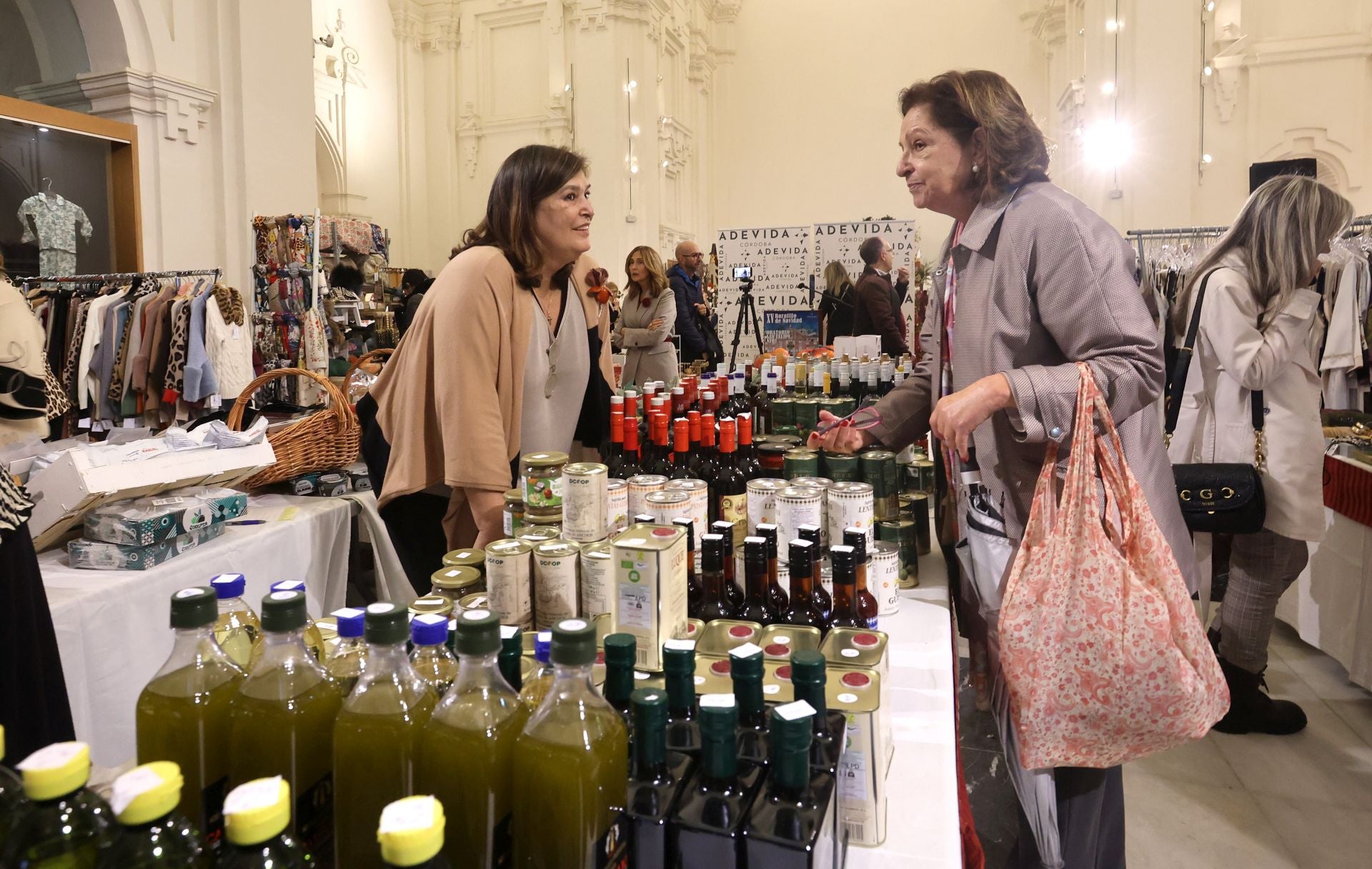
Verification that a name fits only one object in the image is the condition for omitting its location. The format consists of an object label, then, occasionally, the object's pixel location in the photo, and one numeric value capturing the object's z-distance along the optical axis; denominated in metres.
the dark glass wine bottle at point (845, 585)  1.40
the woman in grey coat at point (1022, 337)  1.63
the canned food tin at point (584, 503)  1.54
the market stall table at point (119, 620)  2.15
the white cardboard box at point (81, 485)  2.34
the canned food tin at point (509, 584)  1.36
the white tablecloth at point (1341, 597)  3.43
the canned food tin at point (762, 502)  1.74
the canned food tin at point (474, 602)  1.34
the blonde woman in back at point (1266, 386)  2.96
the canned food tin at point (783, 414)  2.57
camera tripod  6.38
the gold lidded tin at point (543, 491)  1.67
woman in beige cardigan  2.17
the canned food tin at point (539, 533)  1.52
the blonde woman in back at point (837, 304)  6.28
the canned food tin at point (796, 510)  1.66
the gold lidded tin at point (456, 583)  1.42
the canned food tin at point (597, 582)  1.39
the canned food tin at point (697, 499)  1.63
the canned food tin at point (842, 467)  1.96
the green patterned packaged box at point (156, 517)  2.35
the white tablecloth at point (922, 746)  1.11
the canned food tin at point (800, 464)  1.97
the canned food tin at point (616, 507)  1.61
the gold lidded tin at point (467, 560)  1.56
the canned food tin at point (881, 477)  1.98
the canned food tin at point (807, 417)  2.53
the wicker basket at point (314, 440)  3.12
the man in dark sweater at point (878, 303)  6.05
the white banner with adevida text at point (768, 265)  6.37
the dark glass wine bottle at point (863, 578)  1.51
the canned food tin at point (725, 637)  1.28
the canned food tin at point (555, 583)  1.38
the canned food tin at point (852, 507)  1.70
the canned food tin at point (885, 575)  1.78
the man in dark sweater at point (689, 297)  7.10
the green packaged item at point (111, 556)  2.36
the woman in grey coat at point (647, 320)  6.16
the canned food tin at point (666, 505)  1.57
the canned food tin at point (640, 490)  1.69
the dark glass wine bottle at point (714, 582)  1.47
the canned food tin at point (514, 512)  1.73
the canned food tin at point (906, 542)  1.95
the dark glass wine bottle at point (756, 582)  1.43
